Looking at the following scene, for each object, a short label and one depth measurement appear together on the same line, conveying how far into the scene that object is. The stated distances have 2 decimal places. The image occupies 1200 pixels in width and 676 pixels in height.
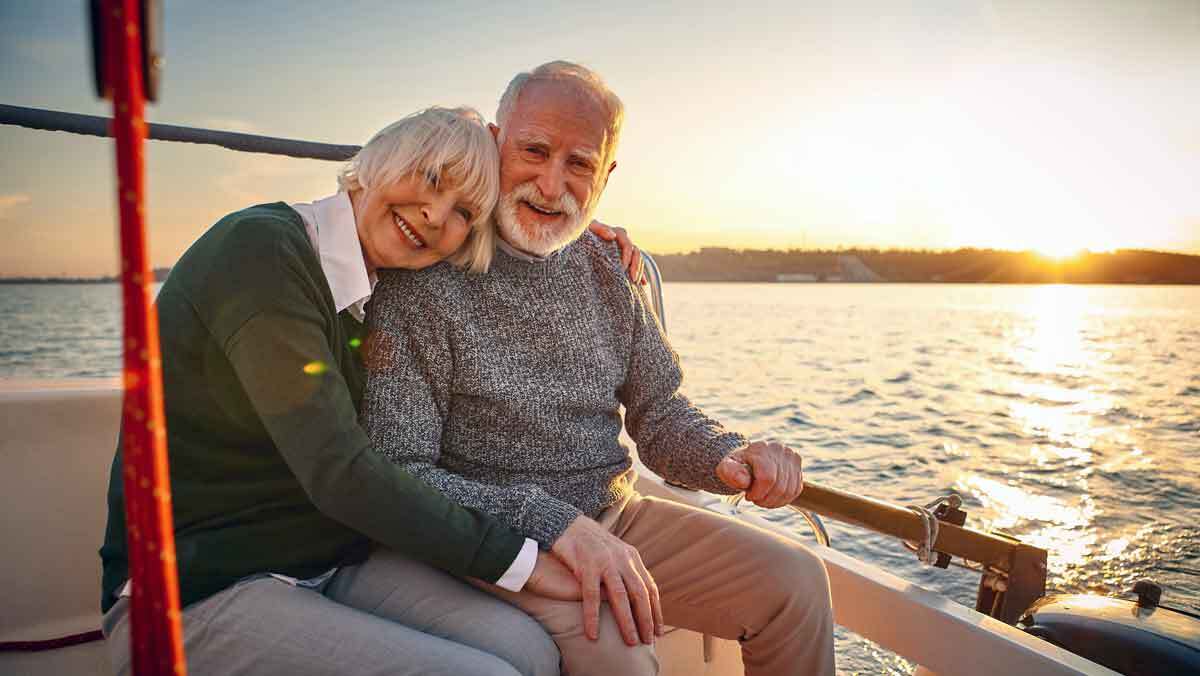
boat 1.30
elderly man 1.22
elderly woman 0.97
